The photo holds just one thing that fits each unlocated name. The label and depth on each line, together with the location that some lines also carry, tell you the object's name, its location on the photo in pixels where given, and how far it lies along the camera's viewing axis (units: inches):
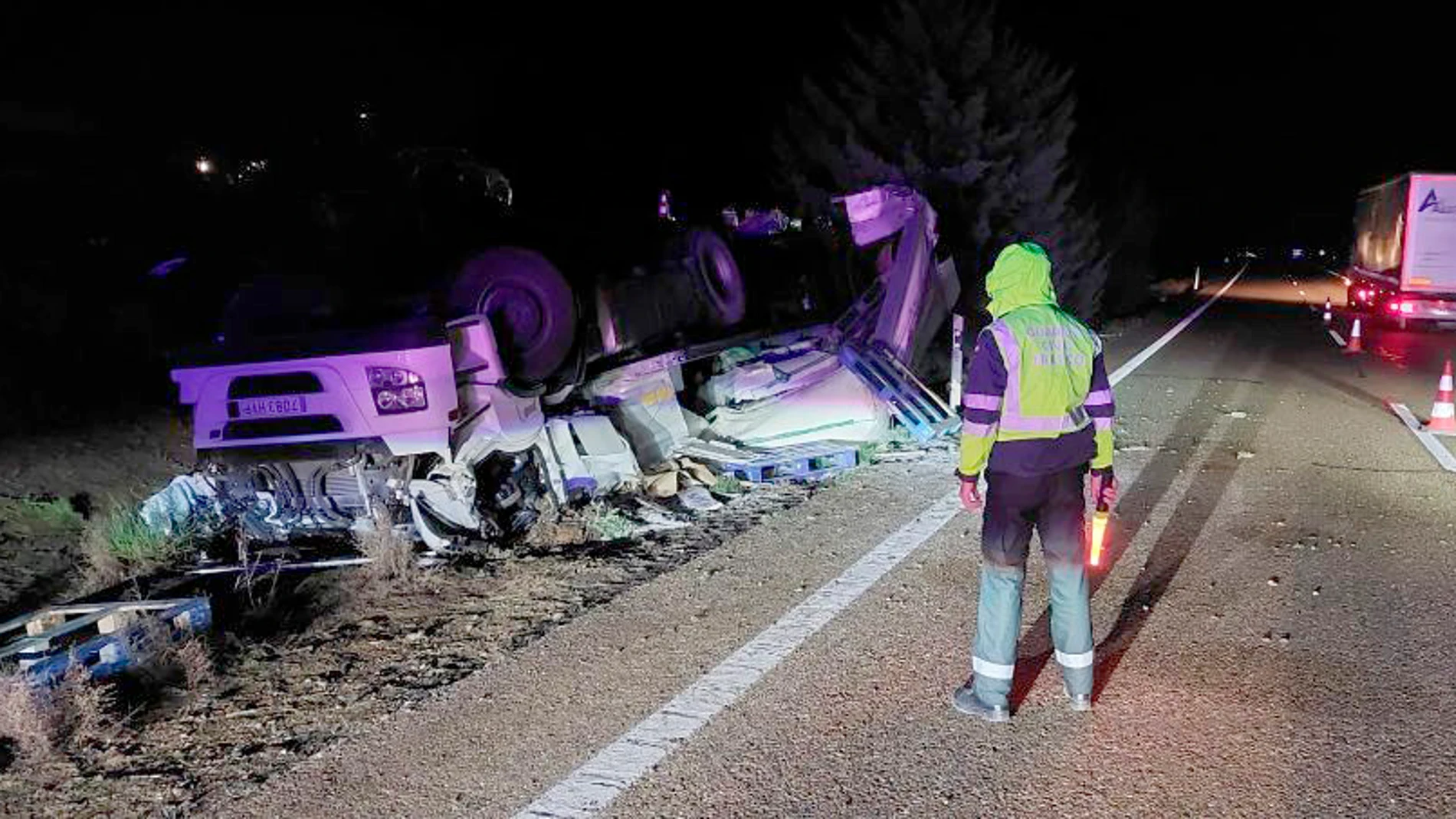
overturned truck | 225.3
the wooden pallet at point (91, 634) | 159.6
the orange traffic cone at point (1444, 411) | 344.5
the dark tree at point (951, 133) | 663.1
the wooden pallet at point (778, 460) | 286.8
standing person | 136.8
